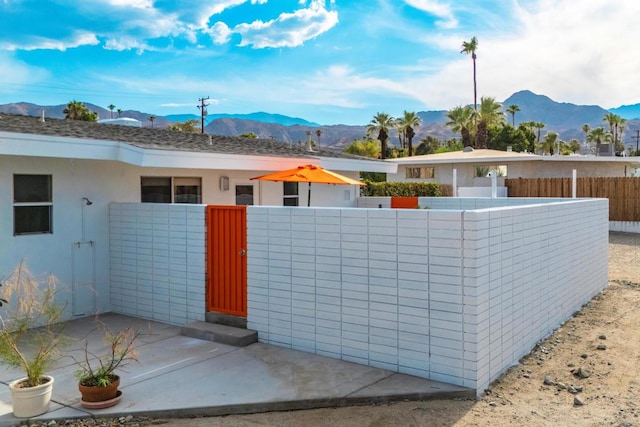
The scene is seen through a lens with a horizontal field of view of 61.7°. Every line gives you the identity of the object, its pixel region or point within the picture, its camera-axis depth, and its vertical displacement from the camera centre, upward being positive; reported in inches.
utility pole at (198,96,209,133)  2193.7 +374.7
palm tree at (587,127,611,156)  3053.2 +359.8
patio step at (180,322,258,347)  279.7 -72.8
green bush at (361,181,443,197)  874.8 +14.4
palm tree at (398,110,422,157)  2133.4 +302.2
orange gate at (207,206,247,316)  296.5 -34.6
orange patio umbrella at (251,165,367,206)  388.5 +16.2
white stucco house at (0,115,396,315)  319.0 +11.7
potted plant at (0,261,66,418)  195.5 -67.6
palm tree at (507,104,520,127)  3038.9 +508.9
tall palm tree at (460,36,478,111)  2206.0 +617.7
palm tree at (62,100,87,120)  1572.3 +263.4
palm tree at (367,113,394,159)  2089.8 +291.0
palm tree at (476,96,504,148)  1724.9 +266.6
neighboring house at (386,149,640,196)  1089.4 +67.3
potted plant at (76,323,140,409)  202.4 -71.7
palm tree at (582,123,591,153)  3504.9 +462.1
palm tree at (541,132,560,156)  2655.0 +283.8
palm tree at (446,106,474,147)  1776.6 +257.1
